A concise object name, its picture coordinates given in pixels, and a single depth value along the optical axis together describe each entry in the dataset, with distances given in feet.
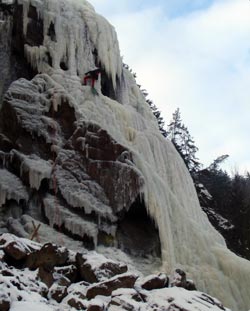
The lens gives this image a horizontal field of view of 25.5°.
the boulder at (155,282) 31.24
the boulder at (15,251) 30.89
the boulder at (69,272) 31.99
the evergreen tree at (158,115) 105.61
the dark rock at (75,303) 28.12
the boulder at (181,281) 32.89
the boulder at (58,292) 28.80
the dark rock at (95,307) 26.78
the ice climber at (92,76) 55.57
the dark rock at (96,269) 31.77
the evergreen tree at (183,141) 105.40
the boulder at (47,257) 31.17
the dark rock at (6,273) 28.23
